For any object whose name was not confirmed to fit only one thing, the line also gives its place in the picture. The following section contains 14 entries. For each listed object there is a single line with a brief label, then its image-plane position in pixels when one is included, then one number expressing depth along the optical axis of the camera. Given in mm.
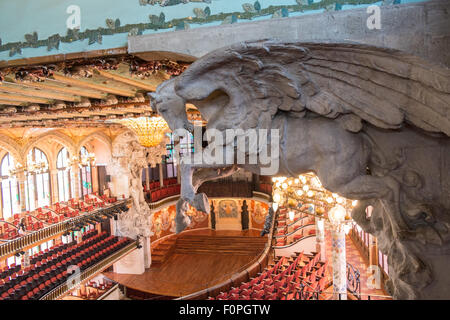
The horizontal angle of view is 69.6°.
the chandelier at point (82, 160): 13490
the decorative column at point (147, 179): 16297
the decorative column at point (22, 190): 12406
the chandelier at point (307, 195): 4703
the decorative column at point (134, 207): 13219
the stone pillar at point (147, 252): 14398
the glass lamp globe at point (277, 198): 6003
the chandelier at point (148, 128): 8188
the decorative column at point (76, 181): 14680
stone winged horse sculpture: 1771
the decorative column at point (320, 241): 10266
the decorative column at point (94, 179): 16438
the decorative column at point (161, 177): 18281
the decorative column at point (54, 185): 15008
